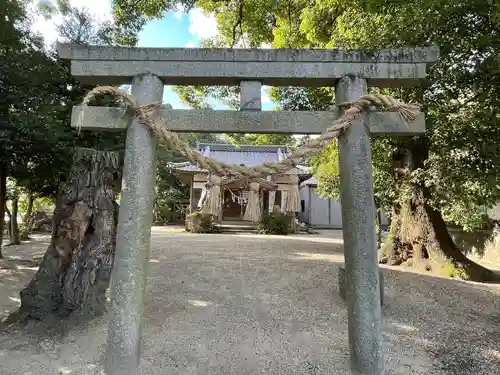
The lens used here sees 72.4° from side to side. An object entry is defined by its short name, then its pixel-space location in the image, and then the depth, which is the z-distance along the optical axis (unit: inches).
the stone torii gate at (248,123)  101.7
